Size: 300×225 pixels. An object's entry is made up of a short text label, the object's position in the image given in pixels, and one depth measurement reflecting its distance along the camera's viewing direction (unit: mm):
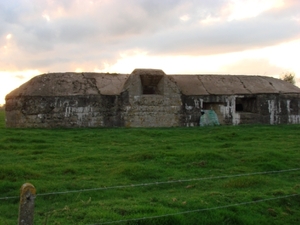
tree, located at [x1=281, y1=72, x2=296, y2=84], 32062
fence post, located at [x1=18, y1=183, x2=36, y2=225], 3760
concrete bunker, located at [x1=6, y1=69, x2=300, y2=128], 18094
